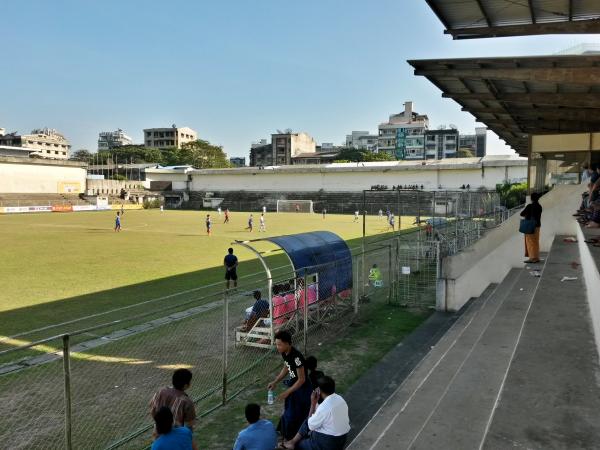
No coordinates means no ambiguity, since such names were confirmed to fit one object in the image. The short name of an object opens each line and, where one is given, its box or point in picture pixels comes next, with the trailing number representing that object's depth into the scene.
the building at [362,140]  144.75
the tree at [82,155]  140.30
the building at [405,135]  121.00
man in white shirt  4.61
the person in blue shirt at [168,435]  3.94
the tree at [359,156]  104.69
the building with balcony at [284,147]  131.38
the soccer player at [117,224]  34.47
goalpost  71.31
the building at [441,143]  113.94
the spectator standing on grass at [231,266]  14.35
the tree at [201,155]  112.12
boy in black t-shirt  5.32
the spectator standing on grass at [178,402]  4.64
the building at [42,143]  128.38
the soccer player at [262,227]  35.07
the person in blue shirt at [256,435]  4.35
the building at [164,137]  144.38
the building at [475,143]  124.38
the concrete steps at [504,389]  5.18
